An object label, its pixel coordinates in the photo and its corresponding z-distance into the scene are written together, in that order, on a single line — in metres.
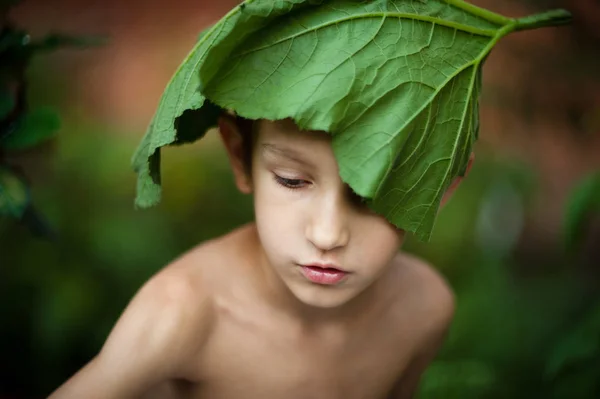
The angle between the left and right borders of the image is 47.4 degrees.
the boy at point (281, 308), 0.79
